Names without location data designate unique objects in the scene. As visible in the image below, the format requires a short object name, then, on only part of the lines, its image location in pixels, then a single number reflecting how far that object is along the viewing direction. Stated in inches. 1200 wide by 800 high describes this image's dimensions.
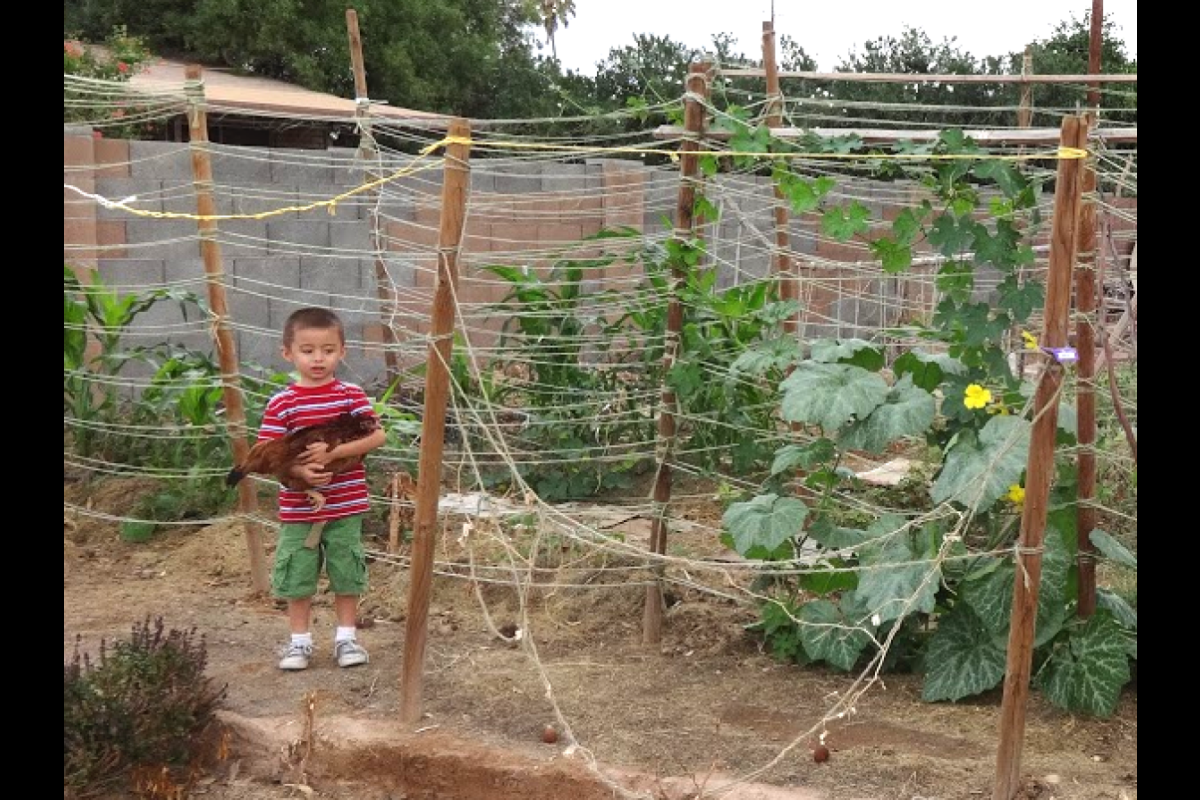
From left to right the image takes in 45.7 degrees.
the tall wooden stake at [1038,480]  123.6
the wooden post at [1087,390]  138.0
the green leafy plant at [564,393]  238.5
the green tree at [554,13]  1304.1
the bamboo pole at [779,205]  217.1
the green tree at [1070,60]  701.9
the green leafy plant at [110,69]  204.1
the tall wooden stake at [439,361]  149.2
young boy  169.8
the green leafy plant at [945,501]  148.0
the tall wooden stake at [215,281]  197.0
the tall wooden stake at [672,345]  170.6
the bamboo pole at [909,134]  157.5
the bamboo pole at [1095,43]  333.7
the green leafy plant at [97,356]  244.2
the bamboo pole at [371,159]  269.9
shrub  142.9
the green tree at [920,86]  700.0
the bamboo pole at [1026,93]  335.6
